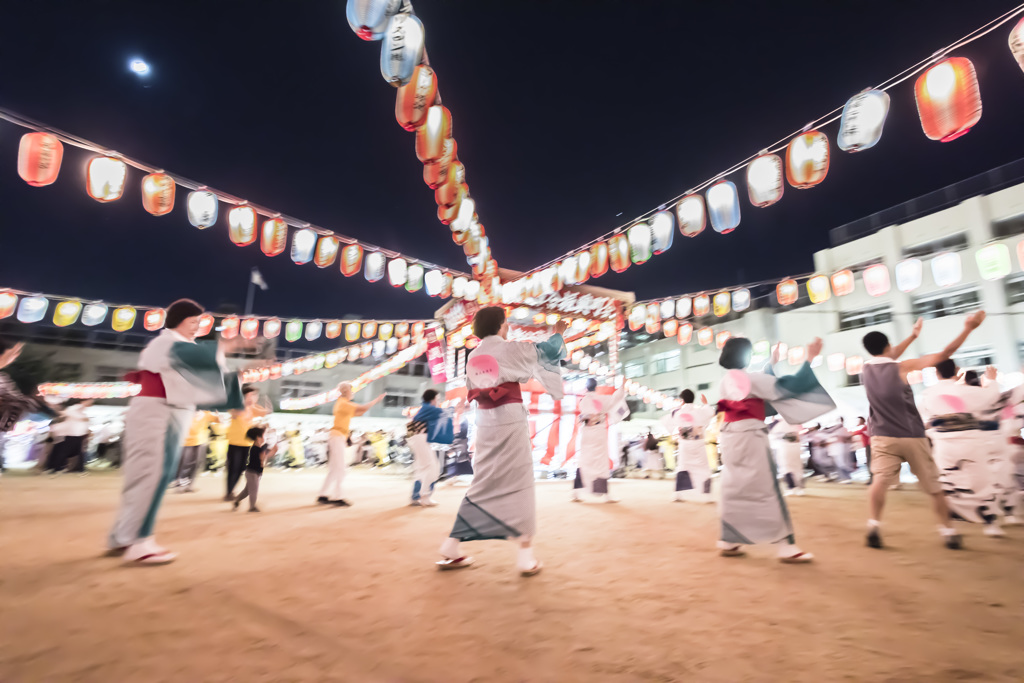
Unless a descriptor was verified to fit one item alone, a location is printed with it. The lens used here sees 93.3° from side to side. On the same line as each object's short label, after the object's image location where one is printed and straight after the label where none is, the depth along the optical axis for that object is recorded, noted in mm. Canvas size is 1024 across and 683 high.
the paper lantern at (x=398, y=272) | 10281
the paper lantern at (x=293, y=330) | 14117
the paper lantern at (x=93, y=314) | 11656
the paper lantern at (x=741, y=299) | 11427
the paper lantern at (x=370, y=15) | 4559
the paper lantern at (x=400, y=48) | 4863
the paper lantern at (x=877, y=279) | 9727
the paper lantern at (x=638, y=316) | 13344
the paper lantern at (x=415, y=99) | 5508
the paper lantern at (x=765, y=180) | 6555
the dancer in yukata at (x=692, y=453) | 7363
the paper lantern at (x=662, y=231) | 8172
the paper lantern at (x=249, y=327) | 14359
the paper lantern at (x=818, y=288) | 10367
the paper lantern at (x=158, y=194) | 6910
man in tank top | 3816
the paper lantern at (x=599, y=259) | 9648
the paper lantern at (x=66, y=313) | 11078
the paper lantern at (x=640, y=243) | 8648
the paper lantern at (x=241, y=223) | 7996
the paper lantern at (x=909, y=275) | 9648
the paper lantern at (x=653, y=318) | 13078
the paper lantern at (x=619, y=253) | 9116
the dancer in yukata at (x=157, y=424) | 3367
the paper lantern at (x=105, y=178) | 6363
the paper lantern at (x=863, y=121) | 5164
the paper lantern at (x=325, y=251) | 9039
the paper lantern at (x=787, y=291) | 10758
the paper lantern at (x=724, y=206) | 7215
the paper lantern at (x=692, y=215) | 7641
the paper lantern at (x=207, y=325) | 13680
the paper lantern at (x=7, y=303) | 10883
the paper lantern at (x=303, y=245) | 8695
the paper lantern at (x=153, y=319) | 12633
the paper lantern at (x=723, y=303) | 11406
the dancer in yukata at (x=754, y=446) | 3600
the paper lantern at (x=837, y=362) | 17344
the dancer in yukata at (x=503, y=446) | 3256
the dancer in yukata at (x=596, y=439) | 7480
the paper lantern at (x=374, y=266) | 9990
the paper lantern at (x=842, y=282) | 10188
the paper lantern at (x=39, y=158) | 6012
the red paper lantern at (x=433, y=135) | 6227
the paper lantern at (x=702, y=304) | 11656
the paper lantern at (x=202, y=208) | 7449
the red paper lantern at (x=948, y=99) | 4598
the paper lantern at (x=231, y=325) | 14188
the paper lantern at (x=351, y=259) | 9586
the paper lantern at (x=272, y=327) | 14016
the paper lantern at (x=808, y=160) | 6014
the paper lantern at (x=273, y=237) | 8344
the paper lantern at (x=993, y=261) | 8867
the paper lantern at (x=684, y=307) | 12125
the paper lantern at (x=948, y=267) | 9602
